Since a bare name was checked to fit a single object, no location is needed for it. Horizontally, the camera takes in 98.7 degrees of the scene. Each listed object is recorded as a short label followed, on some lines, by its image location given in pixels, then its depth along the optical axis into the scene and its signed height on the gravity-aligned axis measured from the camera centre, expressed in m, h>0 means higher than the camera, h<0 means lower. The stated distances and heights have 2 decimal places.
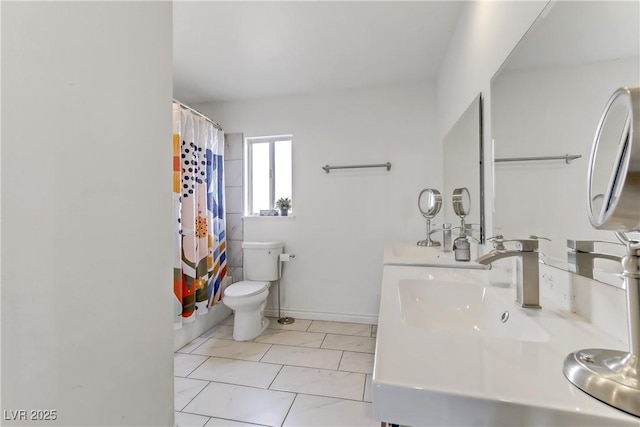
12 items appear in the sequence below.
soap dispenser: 1.50 -0.21
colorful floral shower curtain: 2.29 -0.01
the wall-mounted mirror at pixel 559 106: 0.67 +0.32
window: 3.05 +0.48
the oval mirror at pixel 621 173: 0.35 +0.05
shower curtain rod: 2.52 +0.93
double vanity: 0.38 -0.27
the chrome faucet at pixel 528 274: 0.80 -0.18
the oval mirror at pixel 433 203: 2.25 +0.08
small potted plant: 2.92 +0.09
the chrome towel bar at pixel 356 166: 2.68 +0.47
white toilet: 2.40 -0.69
